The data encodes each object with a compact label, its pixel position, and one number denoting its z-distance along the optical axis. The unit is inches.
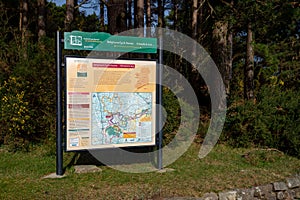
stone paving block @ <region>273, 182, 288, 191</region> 245.8
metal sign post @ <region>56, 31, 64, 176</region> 231.3
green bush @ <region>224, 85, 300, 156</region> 336.8
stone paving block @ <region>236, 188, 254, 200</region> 228.4
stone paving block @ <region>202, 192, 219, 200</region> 217.4
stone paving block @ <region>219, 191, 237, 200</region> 222.5
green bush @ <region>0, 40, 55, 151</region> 317.4
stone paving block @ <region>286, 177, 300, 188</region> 255.1
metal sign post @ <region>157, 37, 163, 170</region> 262.7
